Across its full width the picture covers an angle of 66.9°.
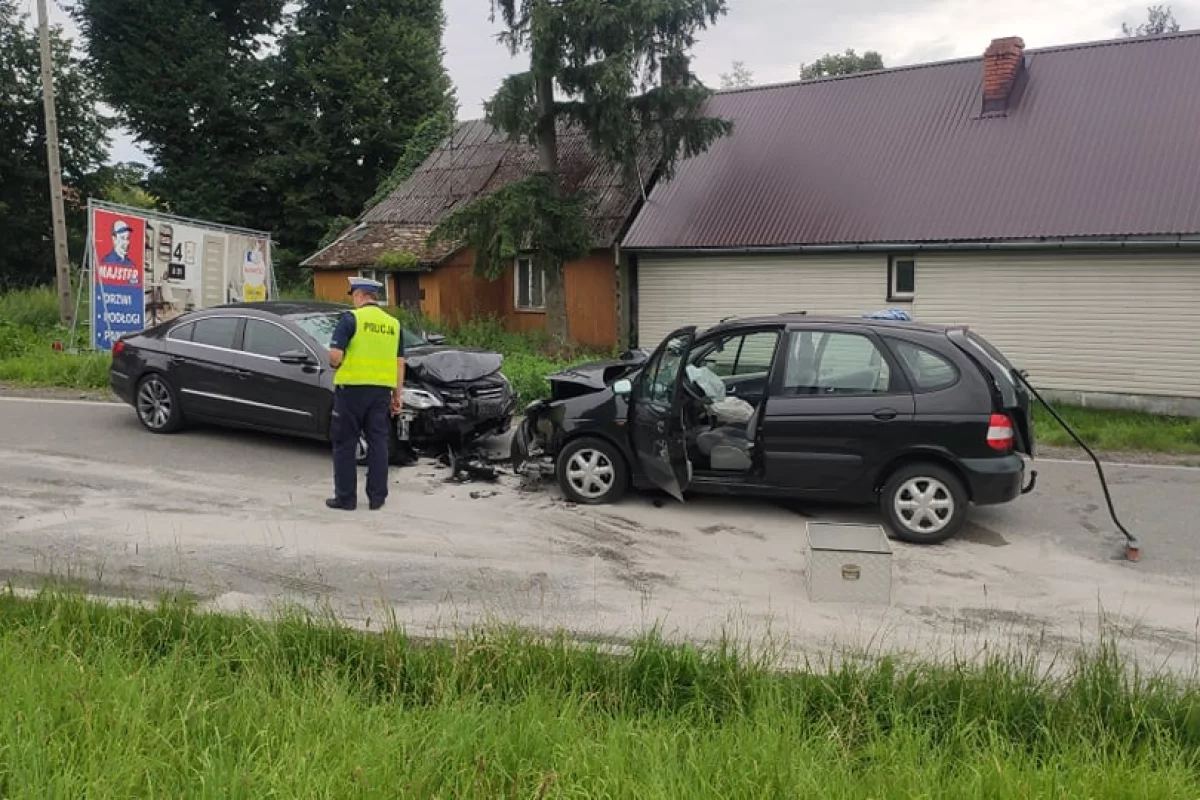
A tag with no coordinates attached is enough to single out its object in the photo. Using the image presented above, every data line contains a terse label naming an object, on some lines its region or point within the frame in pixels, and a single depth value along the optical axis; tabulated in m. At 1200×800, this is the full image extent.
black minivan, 6.73
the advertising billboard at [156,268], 14.70
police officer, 7.37
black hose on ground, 6.53
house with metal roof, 14.61
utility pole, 17.00
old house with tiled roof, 19.78
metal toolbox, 5.52
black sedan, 9.22
